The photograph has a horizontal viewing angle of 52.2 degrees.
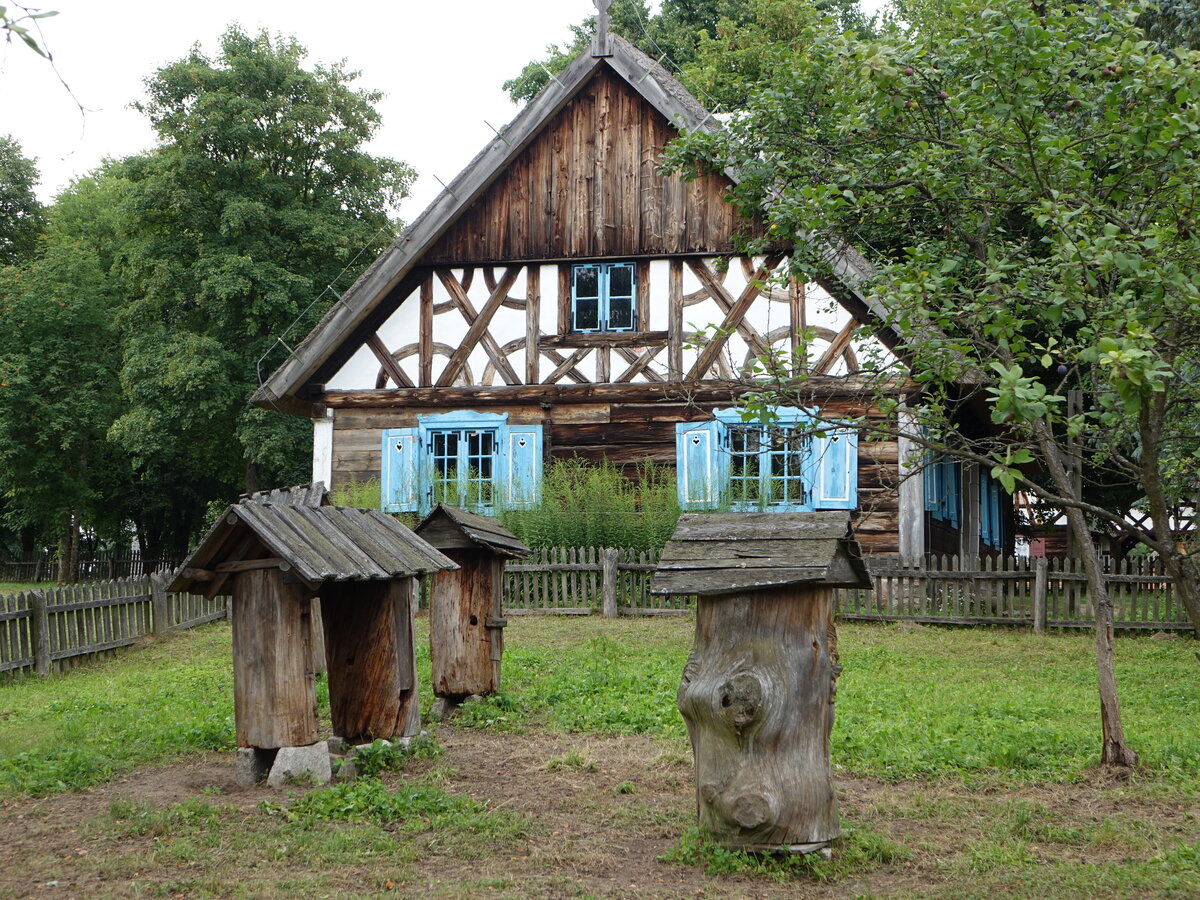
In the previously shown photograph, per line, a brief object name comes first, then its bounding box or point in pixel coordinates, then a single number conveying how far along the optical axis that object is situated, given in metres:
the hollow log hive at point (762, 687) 5.52
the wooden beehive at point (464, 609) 9.38
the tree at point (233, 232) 25.56
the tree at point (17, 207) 34.03
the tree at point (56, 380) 28.36
